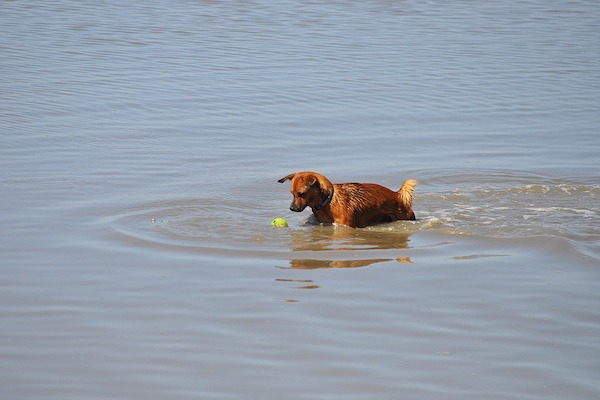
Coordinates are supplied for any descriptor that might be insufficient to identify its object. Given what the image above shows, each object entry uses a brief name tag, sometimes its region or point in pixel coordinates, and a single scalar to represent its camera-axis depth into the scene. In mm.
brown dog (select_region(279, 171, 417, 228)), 19812
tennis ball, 19828
